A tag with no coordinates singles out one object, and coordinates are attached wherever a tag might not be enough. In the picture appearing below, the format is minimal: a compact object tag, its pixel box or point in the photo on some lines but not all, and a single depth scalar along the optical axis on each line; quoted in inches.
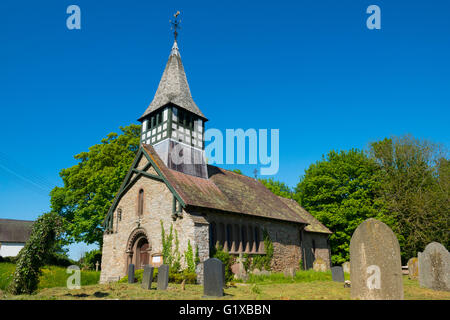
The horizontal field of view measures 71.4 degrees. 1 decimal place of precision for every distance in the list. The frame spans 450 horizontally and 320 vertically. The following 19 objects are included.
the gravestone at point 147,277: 517.7
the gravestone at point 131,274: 665.0
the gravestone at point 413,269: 691.7
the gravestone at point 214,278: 404.2
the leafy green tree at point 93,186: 1109.1
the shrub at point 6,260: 1205.0
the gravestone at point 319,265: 952.9
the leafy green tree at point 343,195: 1305.4
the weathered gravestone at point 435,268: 476.8
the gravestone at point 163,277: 508.1
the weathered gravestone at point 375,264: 333.7
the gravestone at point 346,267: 856.2
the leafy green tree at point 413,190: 1190.9
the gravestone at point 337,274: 681.0
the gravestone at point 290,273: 764.6
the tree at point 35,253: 410.3
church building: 766.5
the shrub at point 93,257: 1251.8
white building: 1940.3
